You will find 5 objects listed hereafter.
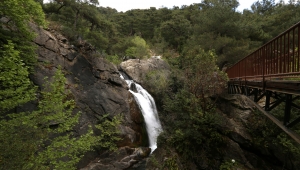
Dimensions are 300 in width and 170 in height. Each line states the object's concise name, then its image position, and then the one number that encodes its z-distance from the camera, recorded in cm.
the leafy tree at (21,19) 744
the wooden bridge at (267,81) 434
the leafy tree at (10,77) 538
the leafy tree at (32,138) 436
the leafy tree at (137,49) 2738
